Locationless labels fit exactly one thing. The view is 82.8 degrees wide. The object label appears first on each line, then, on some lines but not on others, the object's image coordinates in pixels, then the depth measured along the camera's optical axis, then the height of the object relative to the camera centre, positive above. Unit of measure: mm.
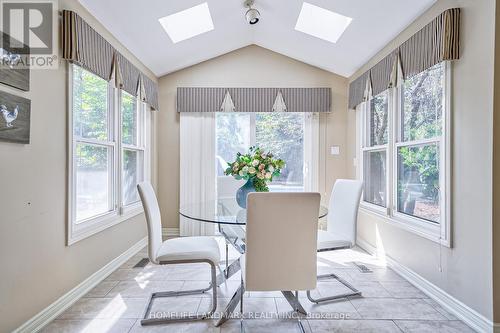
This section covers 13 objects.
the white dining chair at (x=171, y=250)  2035 -620
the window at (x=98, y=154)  2401 +126
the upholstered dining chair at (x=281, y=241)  1583 -433
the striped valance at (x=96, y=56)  2139 +1006
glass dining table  2086 -390
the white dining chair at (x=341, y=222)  2379 -521
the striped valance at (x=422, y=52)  2090 +1020
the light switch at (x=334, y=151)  4359 +248
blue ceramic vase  2510 -224
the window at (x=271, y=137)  4410 +469
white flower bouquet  2422 -9
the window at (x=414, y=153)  2312 +140
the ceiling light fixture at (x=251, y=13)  3119 +1724
